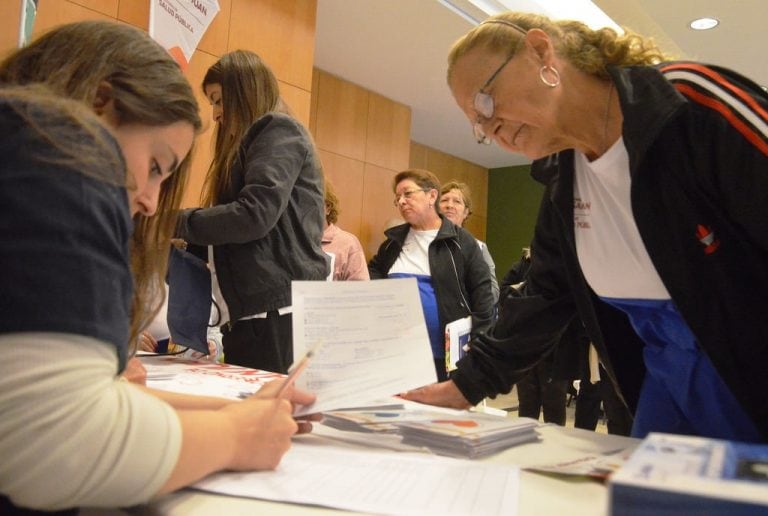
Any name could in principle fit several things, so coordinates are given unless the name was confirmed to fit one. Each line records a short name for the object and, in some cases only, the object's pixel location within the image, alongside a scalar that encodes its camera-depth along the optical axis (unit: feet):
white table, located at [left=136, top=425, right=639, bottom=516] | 1.77
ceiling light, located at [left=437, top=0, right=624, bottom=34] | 13.70
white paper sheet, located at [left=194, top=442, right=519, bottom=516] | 1.82
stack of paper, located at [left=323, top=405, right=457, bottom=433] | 2.85
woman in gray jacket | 4.51
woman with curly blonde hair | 2.65
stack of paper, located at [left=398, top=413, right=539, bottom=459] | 2.52
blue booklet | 1.13
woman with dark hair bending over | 1.46
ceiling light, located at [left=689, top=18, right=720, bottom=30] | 13.61
